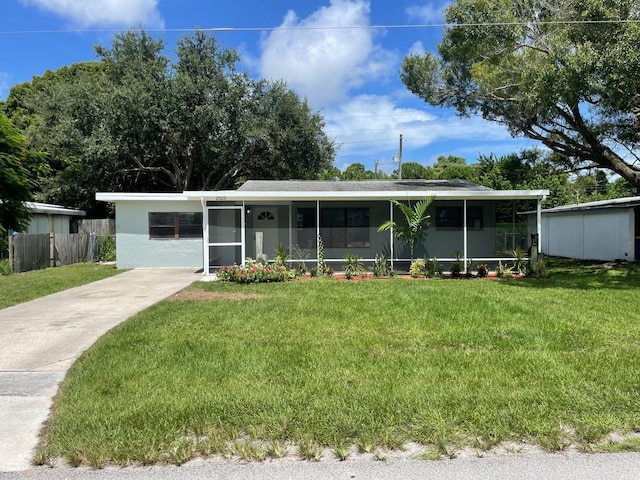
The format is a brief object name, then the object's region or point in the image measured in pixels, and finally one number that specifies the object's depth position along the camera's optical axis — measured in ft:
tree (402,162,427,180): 167.05
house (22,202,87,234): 63.77
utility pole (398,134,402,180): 117.29
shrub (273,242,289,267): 44.09
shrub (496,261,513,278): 44.21
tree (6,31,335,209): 73.20
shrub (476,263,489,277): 44.96
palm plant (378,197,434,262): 43.75
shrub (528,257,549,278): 42.88
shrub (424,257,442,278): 44.44
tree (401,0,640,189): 34.58
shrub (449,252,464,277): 44.57
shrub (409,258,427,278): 44.78
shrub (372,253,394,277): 44.98
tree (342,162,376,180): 182.94
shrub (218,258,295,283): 40.11
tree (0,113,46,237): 47.88
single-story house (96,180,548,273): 45.32
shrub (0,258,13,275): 48.37
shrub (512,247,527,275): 44.65
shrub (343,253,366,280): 43.88
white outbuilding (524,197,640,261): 59.21
